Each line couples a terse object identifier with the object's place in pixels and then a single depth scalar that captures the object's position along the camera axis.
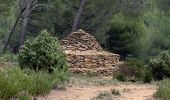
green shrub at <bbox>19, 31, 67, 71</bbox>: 14.65
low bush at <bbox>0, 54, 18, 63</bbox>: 21.83
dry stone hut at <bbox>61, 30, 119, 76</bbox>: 20.44
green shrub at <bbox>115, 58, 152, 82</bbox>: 17.61
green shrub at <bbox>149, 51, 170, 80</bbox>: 18.12
